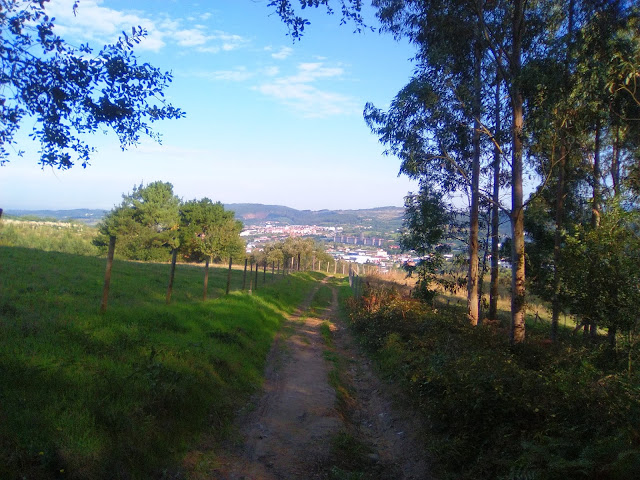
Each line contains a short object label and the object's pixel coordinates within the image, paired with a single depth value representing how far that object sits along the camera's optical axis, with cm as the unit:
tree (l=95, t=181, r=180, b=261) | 6125
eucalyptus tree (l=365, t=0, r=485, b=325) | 1303
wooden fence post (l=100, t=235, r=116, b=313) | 838
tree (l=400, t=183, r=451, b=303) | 1631
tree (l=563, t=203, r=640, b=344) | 808
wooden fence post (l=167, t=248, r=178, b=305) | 1145
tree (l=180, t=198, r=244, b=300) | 6334
